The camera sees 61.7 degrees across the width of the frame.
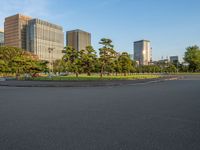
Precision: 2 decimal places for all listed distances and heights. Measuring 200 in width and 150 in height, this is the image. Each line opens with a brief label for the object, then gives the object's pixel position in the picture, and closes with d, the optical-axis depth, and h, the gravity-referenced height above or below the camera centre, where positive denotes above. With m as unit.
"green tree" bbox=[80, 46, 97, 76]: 33.00 +3.30
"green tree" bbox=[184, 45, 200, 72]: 75.81 +7.68
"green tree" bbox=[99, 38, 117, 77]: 33.47 +4.37
